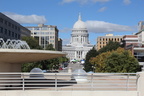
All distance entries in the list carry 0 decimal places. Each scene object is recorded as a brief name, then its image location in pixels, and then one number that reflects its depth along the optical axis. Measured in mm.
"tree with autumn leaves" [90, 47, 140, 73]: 49438
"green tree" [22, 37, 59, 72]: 52966
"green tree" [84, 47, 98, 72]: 92712
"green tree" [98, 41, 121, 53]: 110312
